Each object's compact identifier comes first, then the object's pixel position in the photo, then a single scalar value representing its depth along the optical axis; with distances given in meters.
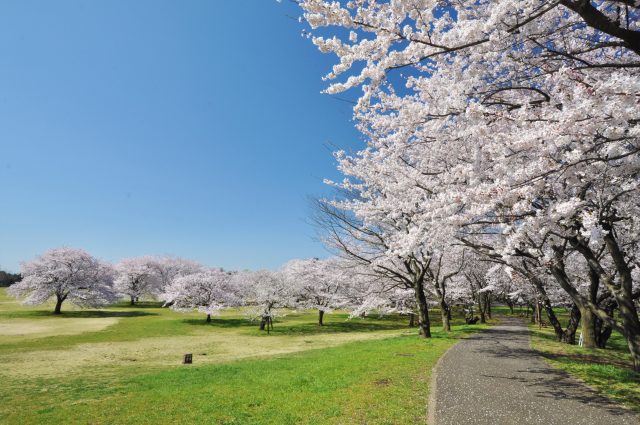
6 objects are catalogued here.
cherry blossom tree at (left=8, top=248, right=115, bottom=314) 52.72
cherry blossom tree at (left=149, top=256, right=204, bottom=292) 85.03
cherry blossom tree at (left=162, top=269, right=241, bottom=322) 52.34
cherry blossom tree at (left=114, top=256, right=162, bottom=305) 76.75
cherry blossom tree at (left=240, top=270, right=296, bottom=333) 41.50
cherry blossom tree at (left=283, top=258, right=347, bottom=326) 51.91
